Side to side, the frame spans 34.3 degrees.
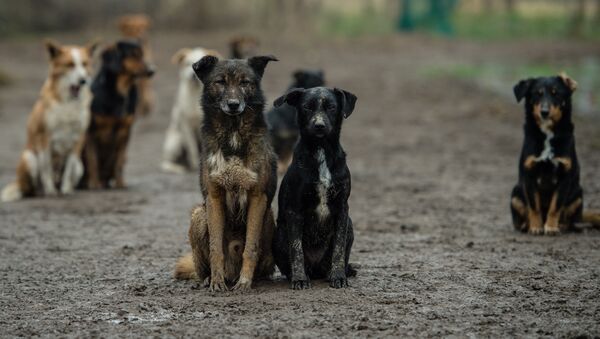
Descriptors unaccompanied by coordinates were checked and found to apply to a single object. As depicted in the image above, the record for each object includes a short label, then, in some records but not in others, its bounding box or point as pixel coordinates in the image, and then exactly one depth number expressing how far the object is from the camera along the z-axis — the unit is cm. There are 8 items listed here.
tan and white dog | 1174
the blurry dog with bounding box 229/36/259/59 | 1441
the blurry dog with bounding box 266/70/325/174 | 1309
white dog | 1401
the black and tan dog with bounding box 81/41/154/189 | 1227
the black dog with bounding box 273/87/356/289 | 668
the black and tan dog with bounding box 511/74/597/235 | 873
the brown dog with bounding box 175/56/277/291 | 678
